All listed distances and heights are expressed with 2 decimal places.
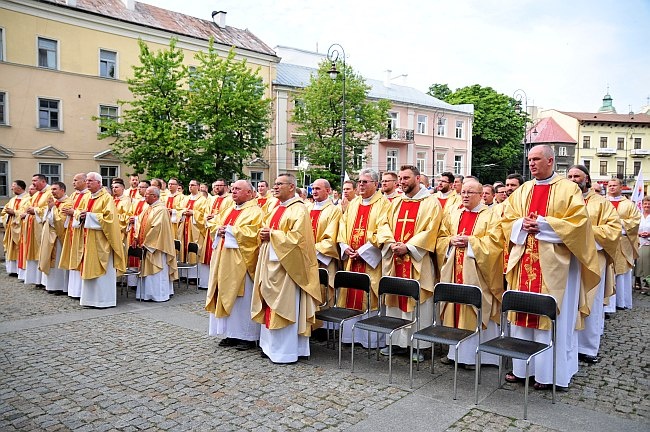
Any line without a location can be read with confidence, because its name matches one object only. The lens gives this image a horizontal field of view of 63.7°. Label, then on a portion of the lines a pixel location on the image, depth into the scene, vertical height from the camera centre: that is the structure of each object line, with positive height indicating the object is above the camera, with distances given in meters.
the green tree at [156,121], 24.02 +2.78
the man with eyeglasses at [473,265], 6.03 -0.94
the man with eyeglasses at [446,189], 8.43 -0.07
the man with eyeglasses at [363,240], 6.83 -0.77
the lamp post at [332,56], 18.58 +4.57
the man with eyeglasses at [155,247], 9.98 -1.28
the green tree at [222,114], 24.86 +3.29
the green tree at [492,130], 52.97 +5.71
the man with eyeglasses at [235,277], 6.82 -1.26
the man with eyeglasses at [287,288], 6.32 -1.30
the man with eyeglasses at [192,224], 12.38 -1.04
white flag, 13.05 -0.11
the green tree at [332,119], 31.39 +3.92
